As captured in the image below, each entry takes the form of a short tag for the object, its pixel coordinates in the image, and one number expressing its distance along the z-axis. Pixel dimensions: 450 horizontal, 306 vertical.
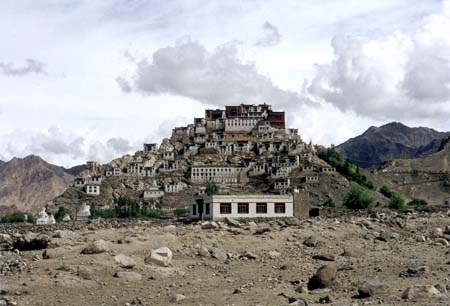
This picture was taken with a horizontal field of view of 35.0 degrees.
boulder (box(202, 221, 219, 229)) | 32.97
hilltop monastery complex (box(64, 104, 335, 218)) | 131.12
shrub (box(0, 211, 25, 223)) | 118.93
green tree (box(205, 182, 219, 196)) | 111.78
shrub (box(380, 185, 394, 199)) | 124.76
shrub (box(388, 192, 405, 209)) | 89.25
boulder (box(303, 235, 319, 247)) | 28.48
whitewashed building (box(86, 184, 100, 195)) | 136.25
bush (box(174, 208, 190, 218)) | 103.46
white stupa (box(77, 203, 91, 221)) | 111.04
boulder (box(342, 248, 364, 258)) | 25.94
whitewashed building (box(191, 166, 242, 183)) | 137.25
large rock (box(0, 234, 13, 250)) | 29.81
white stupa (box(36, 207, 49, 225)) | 92.66
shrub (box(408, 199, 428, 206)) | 99.79
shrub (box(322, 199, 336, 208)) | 100.84
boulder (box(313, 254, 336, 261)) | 25.05
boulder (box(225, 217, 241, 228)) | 34.41
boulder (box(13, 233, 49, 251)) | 26.06
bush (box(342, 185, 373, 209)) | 91.50
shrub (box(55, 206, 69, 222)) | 114.09
